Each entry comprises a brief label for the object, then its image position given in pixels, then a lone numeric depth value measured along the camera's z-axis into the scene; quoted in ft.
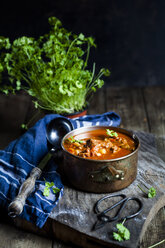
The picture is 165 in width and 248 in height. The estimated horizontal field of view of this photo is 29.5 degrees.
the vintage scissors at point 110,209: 4.29
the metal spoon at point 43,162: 4.27
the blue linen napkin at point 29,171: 4.62
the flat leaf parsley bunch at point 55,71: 6.56
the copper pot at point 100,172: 4.66
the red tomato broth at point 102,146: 4.96
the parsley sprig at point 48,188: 4.88
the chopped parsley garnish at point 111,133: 5.51
